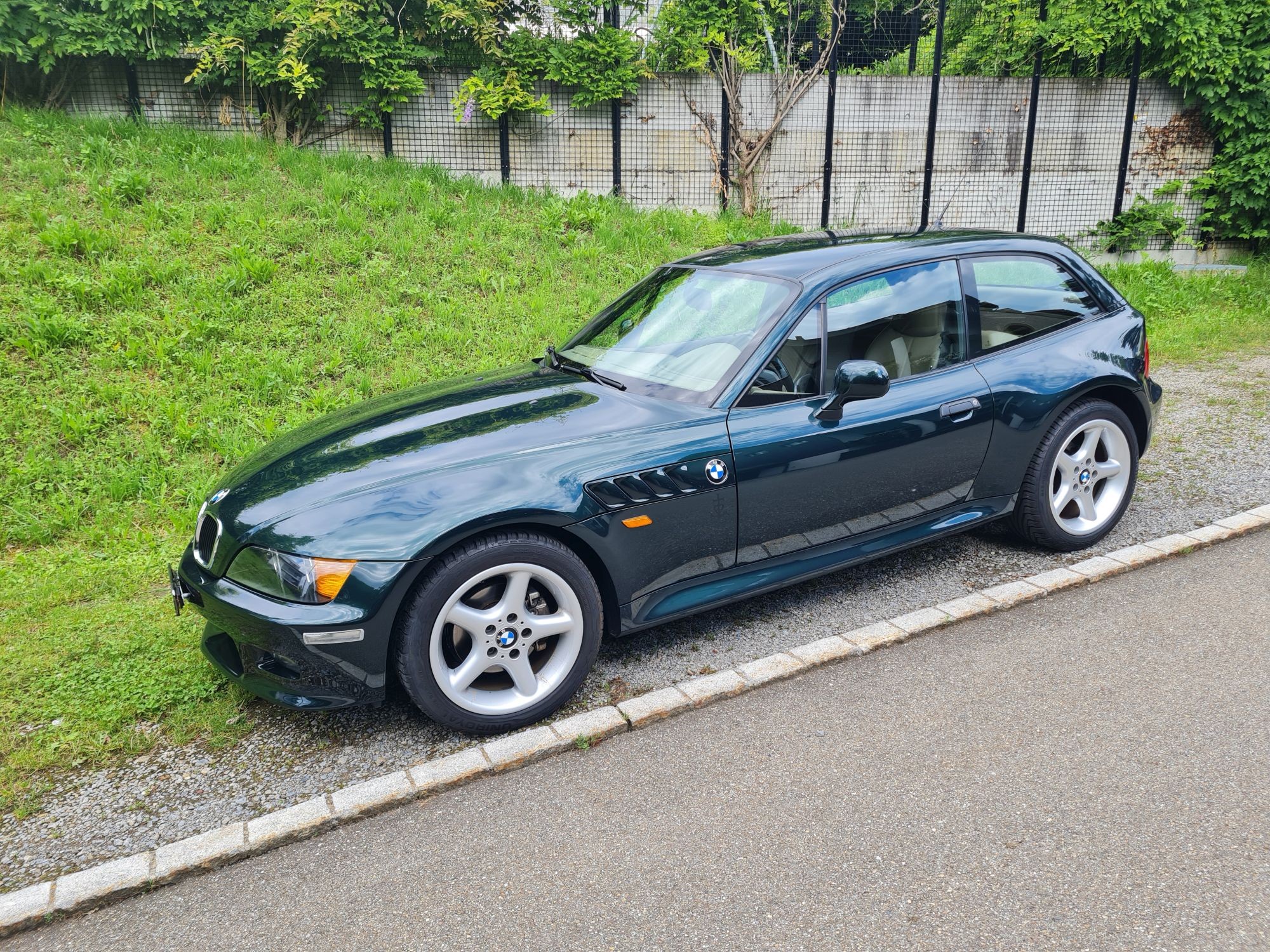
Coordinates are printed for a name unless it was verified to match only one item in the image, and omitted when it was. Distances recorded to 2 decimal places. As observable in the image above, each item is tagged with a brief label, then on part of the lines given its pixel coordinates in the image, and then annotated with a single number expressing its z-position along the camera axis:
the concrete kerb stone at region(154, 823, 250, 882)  2.50
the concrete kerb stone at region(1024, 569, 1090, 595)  4.04
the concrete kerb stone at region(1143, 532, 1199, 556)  4.34
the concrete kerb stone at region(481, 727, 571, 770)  2.94
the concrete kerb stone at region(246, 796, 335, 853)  2.60
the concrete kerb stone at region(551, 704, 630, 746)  3.05
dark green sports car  2.91
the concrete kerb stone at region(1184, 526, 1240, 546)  4.43
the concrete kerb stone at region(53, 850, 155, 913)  2.40
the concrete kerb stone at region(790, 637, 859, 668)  3.48
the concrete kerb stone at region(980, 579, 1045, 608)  3.92
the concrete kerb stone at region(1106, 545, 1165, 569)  4.25
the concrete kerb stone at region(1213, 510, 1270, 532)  4.55
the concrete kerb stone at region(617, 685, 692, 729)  3.14
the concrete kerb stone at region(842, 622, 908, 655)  3.58
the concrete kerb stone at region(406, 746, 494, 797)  2.82
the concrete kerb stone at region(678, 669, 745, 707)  3.26
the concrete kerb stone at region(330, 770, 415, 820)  2.72
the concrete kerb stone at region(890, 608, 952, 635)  3.71
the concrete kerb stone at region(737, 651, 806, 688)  3.37
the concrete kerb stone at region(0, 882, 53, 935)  2.33
